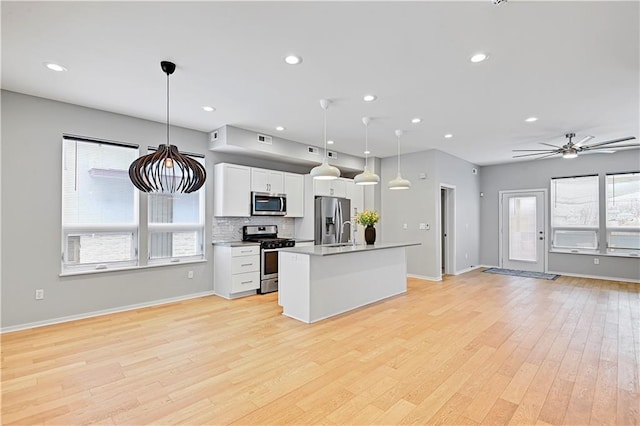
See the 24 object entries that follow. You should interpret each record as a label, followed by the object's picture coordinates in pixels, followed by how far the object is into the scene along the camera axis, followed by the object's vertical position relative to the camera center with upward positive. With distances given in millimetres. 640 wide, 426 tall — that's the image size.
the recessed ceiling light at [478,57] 2896 +1473
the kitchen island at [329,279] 4070 -903
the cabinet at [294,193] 6359 +447
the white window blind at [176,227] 4961 -198
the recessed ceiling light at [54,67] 3117 +1481
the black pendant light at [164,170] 3250 +475
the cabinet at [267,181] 5797 +646
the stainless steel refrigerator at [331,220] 6586 -110
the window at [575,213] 7215 +60
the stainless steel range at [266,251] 5605 -653
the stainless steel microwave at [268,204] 5777 +204
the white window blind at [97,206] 4219 +111
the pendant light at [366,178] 4617 +545
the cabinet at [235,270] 5199 -942
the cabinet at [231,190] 5383 +425
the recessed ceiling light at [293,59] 2963 +1480
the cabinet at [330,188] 6682 +592
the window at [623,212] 6699 +79
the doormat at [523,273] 7102 -1383
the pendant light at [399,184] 5023 +495
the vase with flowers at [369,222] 5031 -113
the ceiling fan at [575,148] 5162 +1160
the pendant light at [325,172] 4021 +557
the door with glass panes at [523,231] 7883 -390
